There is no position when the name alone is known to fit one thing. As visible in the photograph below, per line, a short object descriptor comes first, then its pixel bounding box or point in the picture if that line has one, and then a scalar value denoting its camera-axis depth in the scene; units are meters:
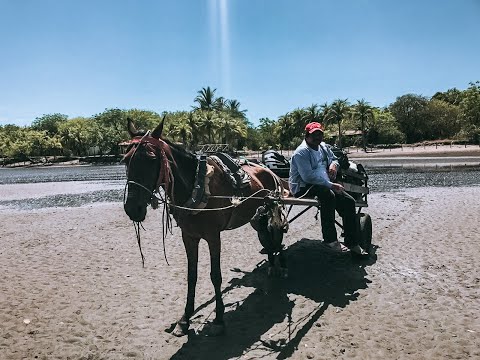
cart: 6.91
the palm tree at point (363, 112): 81.22
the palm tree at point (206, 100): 96.50
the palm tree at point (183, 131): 75.19
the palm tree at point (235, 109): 109.12
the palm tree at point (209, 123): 76.56
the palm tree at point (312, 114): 90.31
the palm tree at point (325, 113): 86.03
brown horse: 4.68
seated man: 7.10
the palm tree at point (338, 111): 83.19
